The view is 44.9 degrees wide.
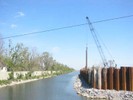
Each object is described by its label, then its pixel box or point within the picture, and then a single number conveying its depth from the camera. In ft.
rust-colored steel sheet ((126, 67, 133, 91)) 45.78
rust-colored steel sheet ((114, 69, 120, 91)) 47.16
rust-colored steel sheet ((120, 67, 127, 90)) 46.51
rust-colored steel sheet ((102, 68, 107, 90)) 48.72
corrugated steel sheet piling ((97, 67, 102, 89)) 49.55
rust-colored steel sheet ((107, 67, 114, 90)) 47.97
